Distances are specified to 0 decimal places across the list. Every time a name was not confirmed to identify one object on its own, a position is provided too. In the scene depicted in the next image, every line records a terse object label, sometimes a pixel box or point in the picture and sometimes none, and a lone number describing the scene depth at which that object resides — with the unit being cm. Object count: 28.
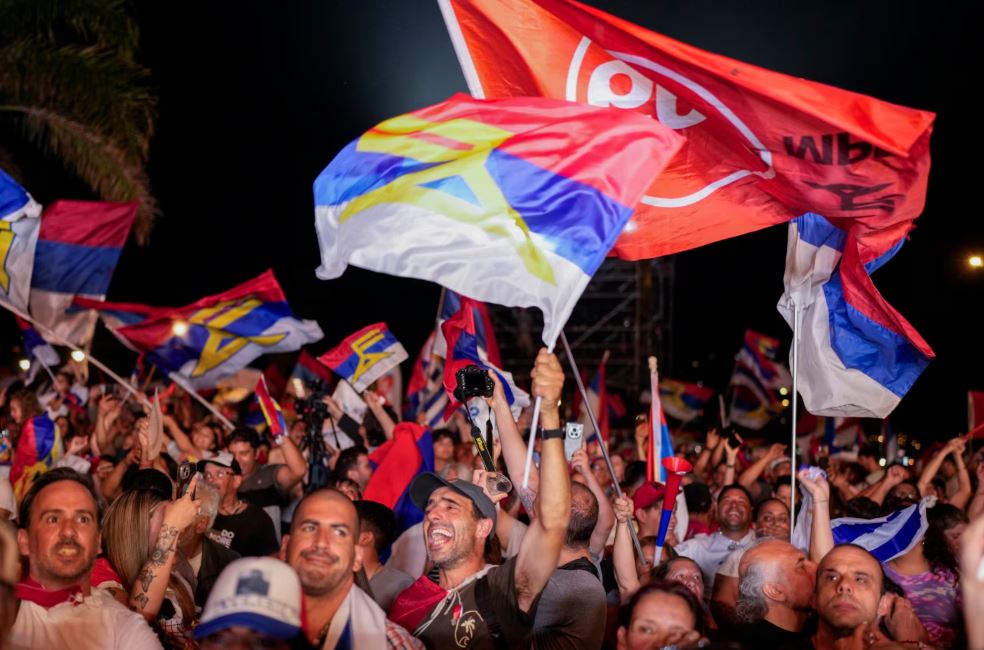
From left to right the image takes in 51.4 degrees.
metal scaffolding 2470
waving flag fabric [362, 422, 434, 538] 738
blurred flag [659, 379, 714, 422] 1886
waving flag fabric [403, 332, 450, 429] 1266
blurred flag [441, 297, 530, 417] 652
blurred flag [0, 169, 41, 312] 874
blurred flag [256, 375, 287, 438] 825
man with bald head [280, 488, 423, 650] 378
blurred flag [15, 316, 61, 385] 1204
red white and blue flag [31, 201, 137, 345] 1112
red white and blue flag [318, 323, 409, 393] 1055
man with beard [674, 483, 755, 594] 691
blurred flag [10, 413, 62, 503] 823
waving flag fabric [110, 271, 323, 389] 1085
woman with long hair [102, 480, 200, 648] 446
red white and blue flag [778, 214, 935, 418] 608
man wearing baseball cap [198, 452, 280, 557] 678
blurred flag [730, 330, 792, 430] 1656
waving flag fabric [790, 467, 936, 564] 615
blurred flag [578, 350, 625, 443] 1259
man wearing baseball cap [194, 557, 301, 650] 292
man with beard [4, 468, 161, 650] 378
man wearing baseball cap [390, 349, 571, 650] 398
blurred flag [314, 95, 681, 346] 472
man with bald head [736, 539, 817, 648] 446
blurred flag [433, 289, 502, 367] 967
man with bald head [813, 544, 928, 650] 411
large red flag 491
